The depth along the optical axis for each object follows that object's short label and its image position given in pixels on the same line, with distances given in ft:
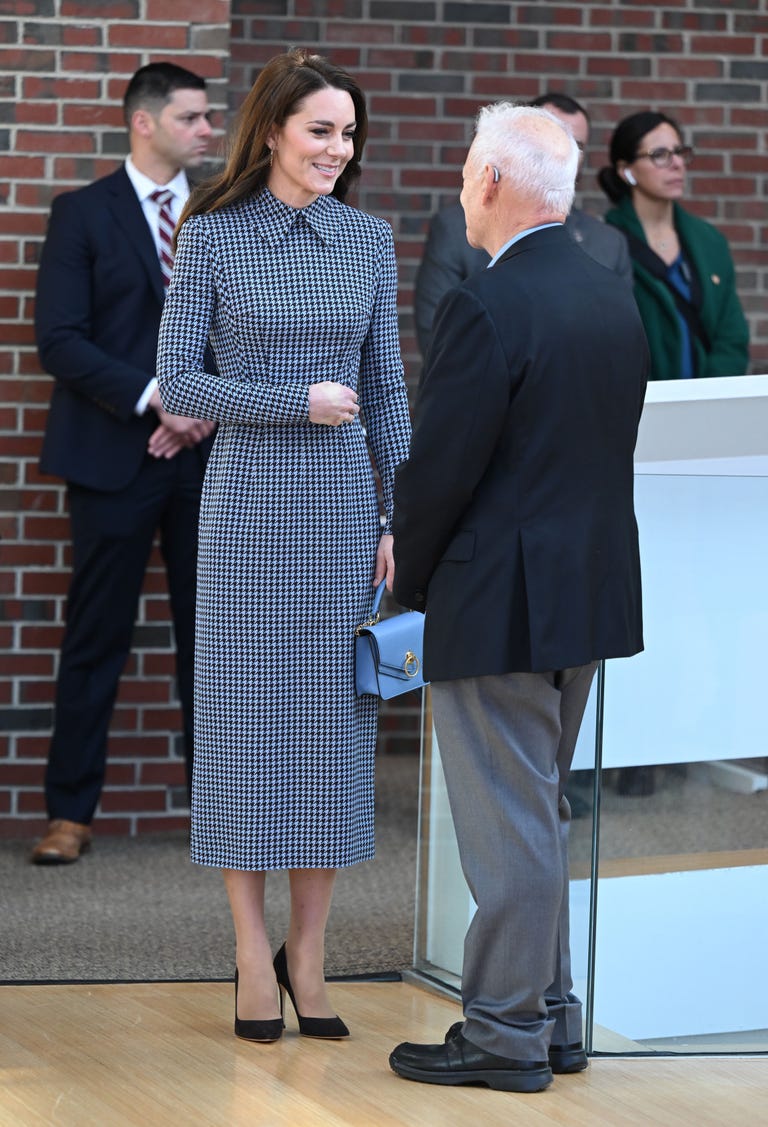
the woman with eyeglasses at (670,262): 34.17
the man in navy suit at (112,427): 29.45
